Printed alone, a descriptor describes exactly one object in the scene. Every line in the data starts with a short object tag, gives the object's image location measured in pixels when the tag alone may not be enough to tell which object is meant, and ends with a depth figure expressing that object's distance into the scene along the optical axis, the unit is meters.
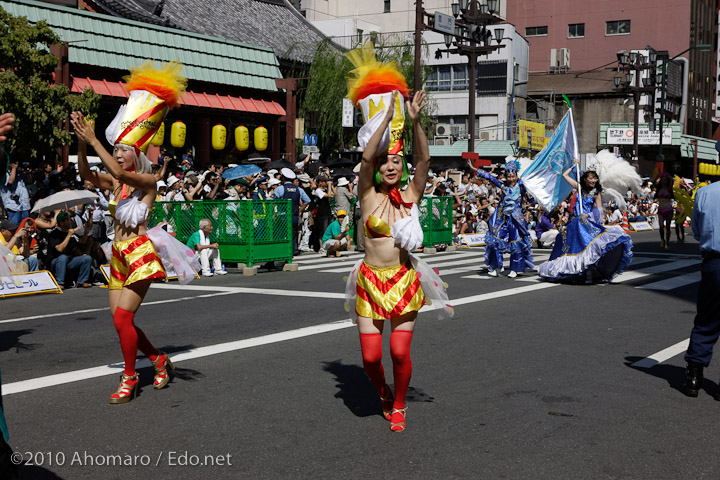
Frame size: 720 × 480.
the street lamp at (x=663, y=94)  41.83
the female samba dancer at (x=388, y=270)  5.16
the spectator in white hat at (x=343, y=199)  20.20
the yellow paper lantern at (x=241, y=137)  29.67
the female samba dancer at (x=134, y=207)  5.91
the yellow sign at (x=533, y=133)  51.97
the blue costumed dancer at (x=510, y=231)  14.02
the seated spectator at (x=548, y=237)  21.73
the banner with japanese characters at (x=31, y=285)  12.15
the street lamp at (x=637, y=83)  45.69
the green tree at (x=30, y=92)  16.52
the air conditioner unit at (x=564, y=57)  69.75
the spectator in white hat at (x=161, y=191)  16.43
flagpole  13.05
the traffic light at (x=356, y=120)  29.79
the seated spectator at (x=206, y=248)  15.01
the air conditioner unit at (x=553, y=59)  70.19
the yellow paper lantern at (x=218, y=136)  28.61
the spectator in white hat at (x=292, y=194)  18.34
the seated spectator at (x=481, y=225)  24.47
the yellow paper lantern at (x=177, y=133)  26.48
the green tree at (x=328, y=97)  37.75
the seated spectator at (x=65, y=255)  13.18
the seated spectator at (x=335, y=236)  18.98
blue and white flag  13.19
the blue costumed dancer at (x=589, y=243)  12.93
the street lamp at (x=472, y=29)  28.52
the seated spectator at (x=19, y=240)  11.82
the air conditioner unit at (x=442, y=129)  56.28
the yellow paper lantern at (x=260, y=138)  30.58
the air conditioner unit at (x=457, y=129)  58.47
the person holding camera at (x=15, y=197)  14.34
